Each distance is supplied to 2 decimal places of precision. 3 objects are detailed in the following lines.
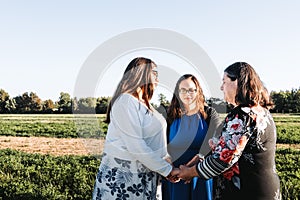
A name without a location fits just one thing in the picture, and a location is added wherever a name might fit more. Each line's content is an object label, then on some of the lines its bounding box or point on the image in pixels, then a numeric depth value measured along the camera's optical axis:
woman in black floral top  1.94
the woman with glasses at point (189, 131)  2.82
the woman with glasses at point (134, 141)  2.10
